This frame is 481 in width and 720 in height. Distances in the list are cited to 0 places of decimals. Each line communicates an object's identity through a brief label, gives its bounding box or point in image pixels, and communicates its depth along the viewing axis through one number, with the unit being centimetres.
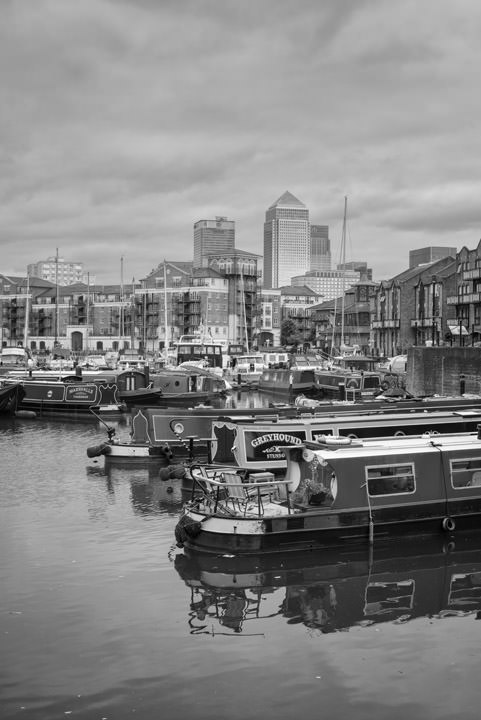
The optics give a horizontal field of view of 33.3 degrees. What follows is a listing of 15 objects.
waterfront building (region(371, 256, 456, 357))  9462
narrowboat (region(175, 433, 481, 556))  1909
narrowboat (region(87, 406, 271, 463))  3231
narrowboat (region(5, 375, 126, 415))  5291
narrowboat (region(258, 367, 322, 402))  6806
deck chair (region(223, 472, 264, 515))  1975
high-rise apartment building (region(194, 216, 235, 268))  14912
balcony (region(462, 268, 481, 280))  8406
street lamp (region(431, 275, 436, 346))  9636
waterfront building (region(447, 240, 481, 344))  8456
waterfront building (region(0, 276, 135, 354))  14662
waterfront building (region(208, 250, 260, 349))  13488
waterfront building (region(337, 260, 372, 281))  15925
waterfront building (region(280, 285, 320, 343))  15677
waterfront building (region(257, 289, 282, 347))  14938
